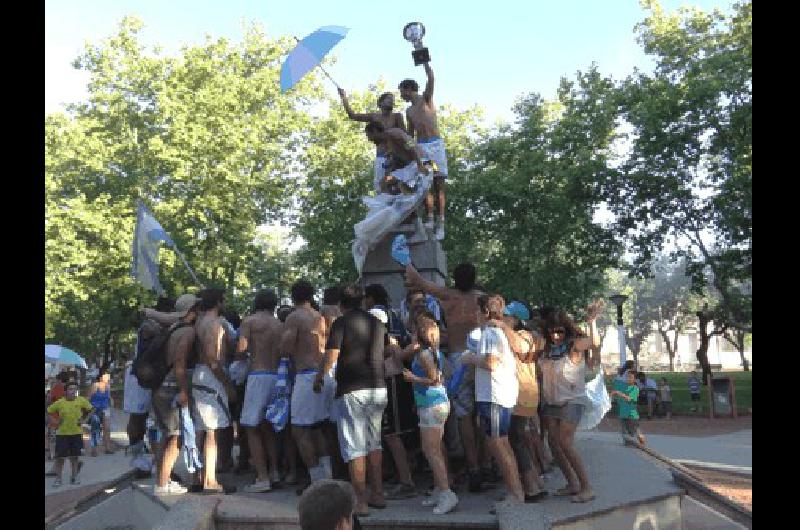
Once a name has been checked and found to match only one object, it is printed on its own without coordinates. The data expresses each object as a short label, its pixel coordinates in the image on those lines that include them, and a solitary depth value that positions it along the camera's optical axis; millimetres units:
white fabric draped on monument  8594
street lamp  21938
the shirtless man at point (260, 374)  6531
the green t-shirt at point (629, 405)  14123
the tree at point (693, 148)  23312
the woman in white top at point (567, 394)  6055
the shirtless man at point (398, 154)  8633
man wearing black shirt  5488
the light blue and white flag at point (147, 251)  9922
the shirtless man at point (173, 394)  6418
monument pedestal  8633
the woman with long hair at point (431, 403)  5453
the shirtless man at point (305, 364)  6191
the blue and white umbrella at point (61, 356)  19438
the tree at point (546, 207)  27281
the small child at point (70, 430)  12594
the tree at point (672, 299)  76125
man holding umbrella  8539
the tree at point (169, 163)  26953
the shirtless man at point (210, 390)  6364
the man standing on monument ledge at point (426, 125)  9000
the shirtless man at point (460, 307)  6332
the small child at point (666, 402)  25312
